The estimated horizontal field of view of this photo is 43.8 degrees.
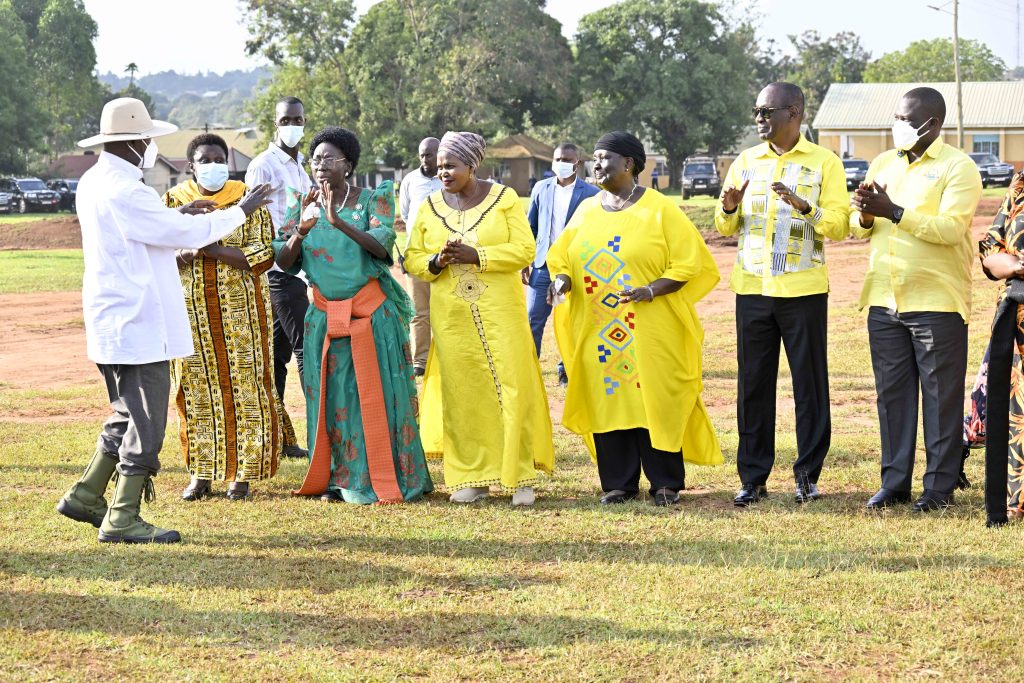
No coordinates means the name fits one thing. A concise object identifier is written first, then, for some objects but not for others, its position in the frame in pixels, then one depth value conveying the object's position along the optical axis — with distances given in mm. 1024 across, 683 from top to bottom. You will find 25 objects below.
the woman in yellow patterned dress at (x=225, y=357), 7059
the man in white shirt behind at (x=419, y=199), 9727
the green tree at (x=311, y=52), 55688
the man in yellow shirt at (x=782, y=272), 6531
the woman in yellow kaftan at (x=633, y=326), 6699
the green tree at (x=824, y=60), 85188
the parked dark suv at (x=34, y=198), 47281
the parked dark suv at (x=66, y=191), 49094
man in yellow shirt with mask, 6375
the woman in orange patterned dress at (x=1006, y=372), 6160
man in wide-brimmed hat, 5859
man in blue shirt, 10828
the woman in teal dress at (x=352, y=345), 6996
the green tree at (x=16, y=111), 59719
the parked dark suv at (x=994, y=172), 43406
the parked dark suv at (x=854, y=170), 42294
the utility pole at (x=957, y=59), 40875
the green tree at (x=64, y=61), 73062
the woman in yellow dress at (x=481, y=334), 6887
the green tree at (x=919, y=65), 80438
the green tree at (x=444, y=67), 54625
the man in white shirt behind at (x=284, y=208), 8047
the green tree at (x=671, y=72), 63188
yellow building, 60438
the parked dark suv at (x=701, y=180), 45469
